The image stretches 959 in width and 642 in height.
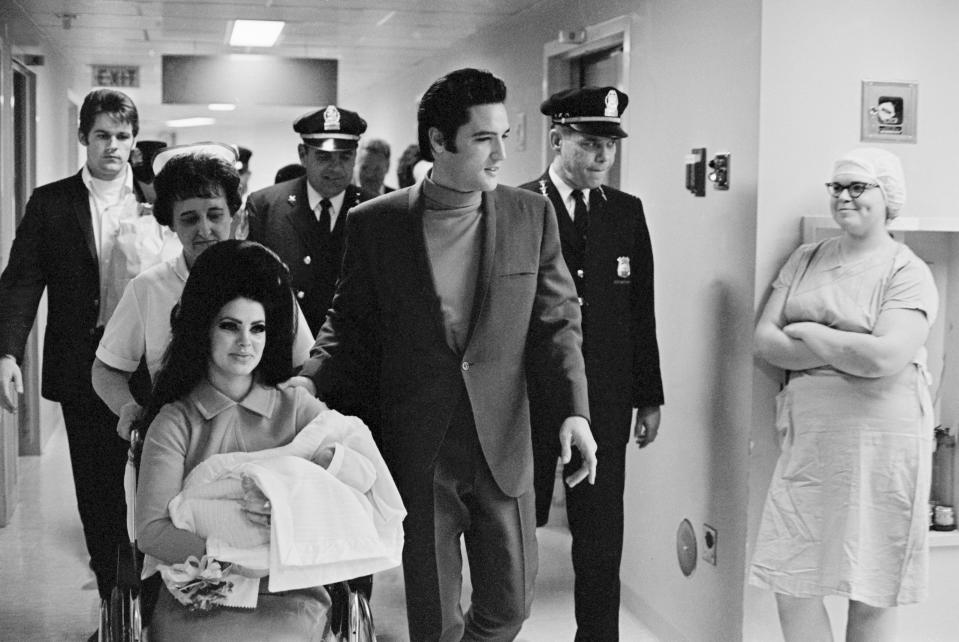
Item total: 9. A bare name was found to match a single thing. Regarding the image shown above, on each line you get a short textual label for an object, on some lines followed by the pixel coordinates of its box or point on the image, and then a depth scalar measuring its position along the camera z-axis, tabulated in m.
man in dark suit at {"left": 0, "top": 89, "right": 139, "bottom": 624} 3.91
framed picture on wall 3.87
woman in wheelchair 2.35
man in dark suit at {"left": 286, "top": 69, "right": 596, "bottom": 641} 2.93
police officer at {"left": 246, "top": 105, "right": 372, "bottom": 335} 4.35
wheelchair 2.43
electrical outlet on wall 4.12
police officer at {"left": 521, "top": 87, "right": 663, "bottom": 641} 3.85
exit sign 9.27
